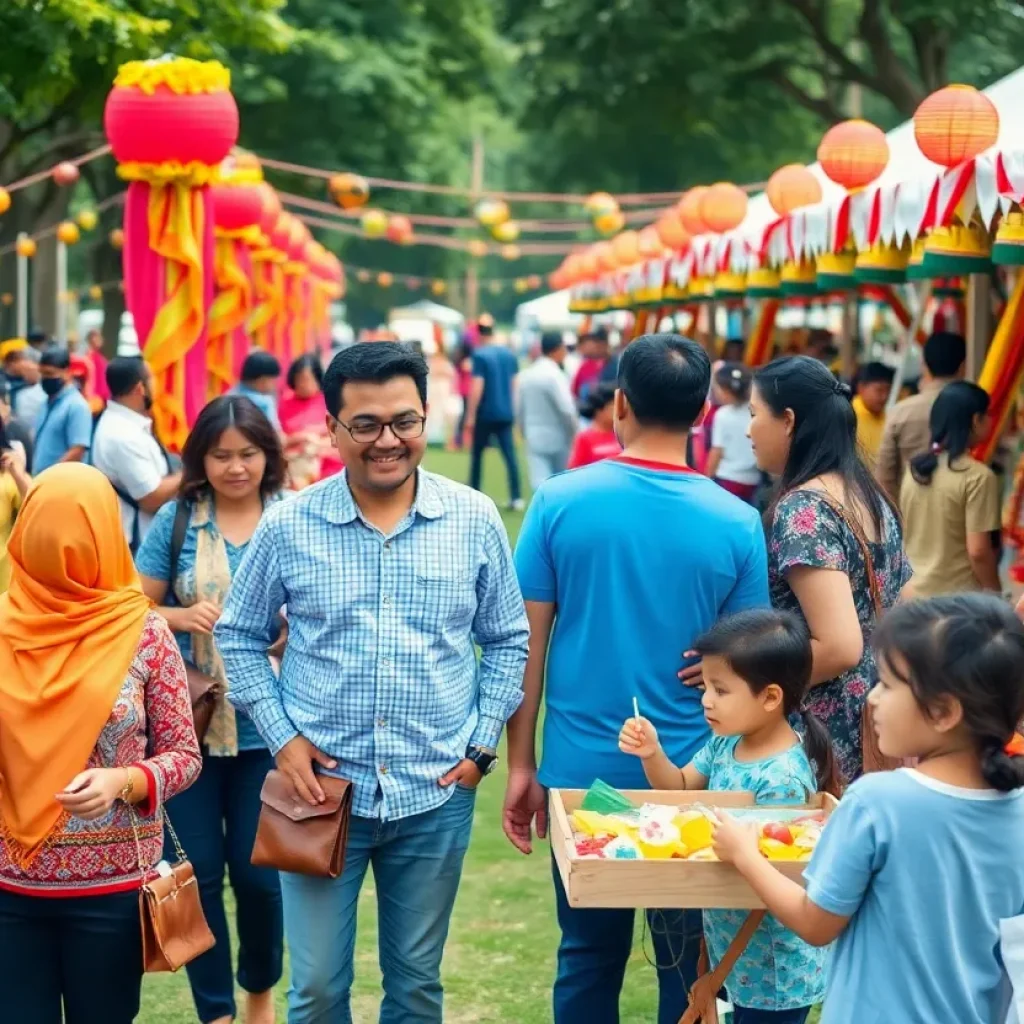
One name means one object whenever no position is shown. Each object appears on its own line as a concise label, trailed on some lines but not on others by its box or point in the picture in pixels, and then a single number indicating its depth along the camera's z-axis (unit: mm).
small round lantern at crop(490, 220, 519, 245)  21427
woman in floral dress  3898
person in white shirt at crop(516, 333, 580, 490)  16312
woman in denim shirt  4707
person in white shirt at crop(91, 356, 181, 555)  6633
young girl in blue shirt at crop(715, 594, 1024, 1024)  2721
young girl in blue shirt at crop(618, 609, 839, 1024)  3482
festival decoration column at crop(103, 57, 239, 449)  9445
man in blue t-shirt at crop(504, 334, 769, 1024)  3707
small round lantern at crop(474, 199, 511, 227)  20375
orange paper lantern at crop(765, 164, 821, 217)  10656
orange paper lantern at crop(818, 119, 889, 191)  9172
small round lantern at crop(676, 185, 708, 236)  13336
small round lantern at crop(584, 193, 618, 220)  19938
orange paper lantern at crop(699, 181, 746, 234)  12945
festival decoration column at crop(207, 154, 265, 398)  11922
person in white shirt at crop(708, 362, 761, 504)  11500
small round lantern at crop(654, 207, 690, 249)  14952
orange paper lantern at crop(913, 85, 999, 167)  7535
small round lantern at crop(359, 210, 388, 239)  20359
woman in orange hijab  3383
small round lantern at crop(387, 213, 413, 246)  22125
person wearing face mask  9211
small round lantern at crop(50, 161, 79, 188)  14117
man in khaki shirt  8758
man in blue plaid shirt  3557
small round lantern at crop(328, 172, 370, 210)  16984
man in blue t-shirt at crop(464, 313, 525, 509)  18656
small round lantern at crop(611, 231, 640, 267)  19208
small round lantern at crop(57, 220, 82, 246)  19366
